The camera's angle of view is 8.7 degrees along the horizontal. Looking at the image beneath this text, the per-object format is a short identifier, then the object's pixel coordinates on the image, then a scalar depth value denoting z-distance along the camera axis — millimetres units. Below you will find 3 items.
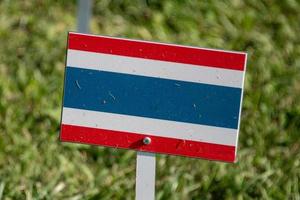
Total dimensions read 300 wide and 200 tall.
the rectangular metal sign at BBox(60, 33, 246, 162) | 1650
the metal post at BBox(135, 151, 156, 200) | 1672
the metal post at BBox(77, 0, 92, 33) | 1896
